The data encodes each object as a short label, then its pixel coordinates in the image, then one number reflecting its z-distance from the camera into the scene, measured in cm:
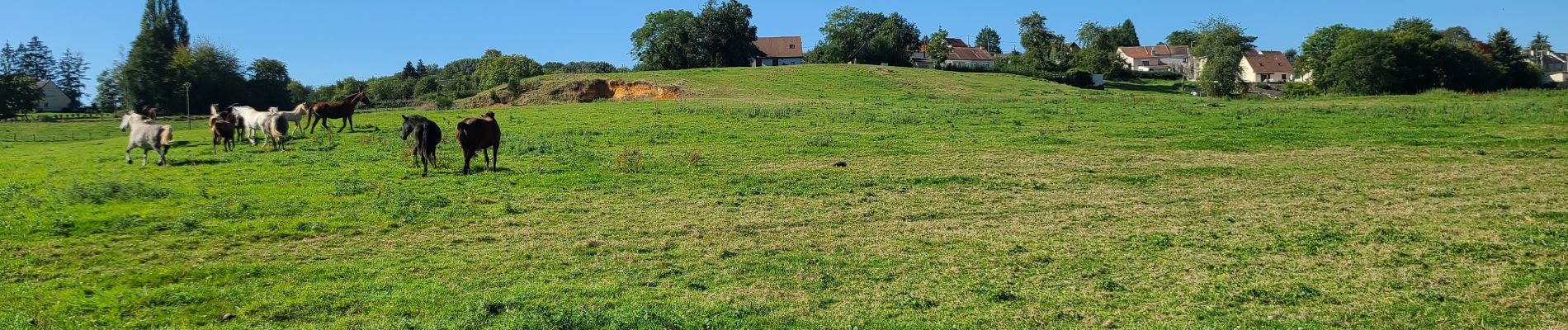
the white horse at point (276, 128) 2483
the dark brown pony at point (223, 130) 2409
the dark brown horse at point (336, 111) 3089
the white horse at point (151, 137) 2072
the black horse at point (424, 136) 1856
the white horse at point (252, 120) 2634
